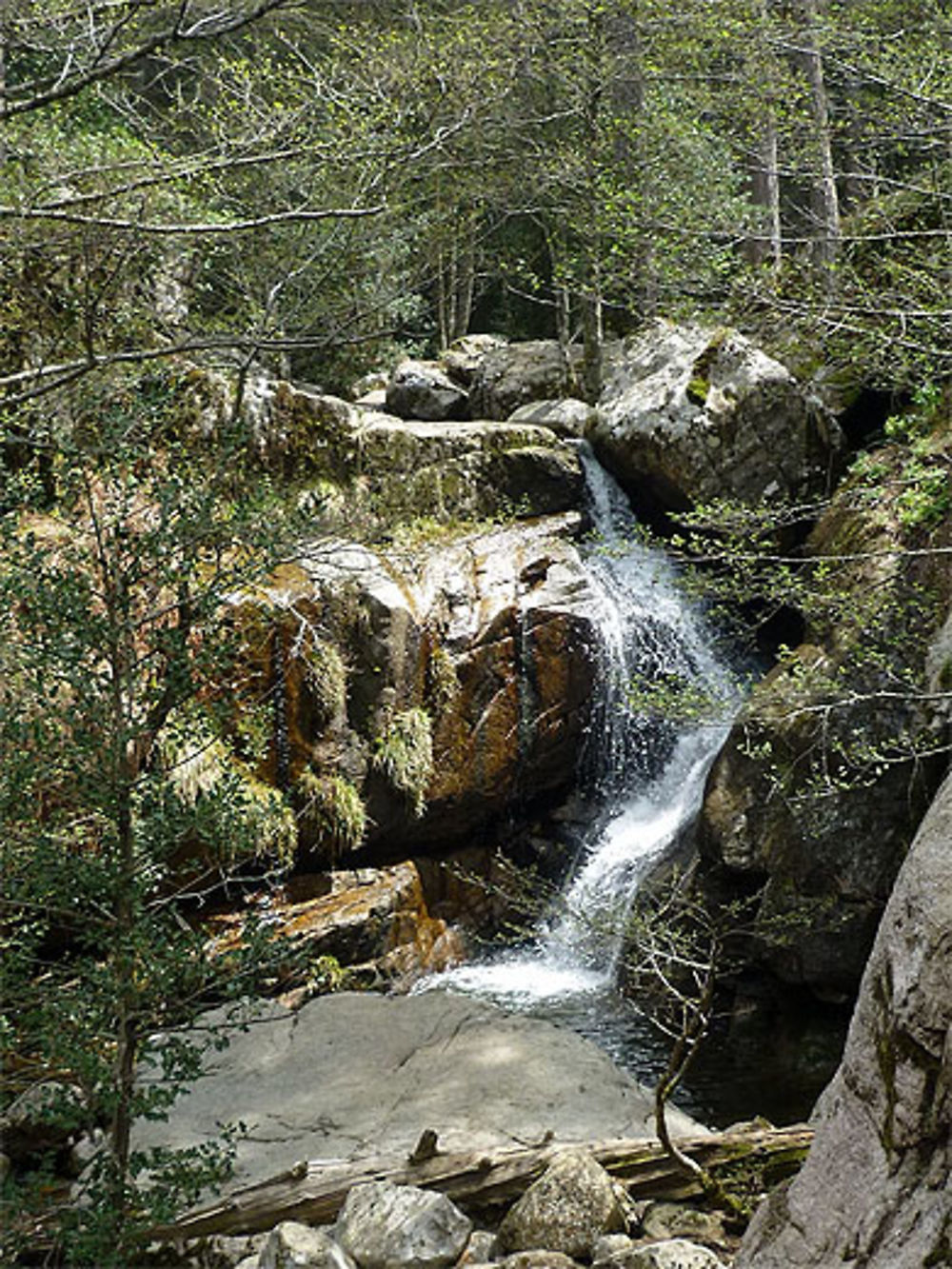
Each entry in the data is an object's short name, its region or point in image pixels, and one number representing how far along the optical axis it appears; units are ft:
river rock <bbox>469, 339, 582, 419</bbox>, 48.39
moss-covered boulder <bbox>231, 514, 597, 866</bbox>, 30.53
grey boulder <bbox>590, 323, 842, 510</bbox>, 36.19
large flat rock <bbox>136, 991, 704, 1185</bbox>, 16.53
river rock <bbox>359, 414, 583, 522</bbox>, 39.42
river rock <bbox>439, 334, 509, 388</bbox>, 52.60
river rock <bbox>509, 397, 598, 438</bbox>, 43.11
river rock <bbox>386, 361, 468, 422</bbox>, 49.93
